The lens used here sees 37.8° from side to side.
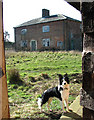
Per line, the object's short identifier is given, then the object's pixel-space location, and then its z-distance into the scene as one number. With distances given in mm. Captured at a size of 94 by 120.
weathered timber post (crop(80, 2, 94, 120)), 1269
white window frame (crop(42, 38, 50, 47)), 23497
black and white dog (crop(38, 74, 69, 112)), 3164
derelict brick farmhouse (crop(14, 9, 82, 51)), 21906
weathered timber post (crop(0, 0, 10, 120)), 1423
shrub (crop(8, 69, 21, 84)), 6152
